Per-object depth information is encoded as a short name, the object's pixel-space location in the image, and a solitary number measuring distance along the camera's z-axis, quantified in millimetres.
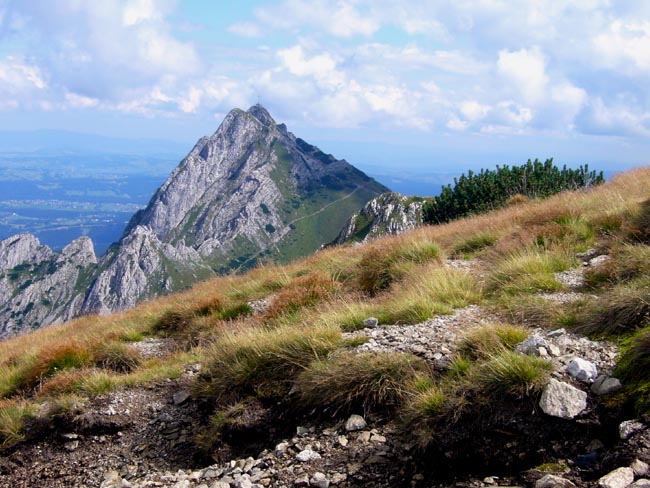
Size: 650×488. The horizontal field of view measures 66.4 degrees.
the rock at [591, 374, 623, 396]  4969
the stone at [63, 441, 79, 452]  7578
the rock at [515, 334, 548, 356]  5766
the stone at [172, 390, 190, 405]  8047
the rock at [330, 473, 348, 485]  5086
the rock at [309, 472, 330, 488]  5059
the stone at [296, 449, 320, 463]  5555
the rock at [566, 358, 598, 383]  5246
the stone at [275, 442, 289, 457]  5812
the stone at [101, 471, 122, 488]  6393
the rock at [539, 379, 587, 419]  4809
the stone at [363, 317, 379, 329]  8156
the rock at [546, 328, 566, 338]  6473
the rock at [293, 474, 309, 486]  5160
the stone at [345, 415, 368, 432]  5875
